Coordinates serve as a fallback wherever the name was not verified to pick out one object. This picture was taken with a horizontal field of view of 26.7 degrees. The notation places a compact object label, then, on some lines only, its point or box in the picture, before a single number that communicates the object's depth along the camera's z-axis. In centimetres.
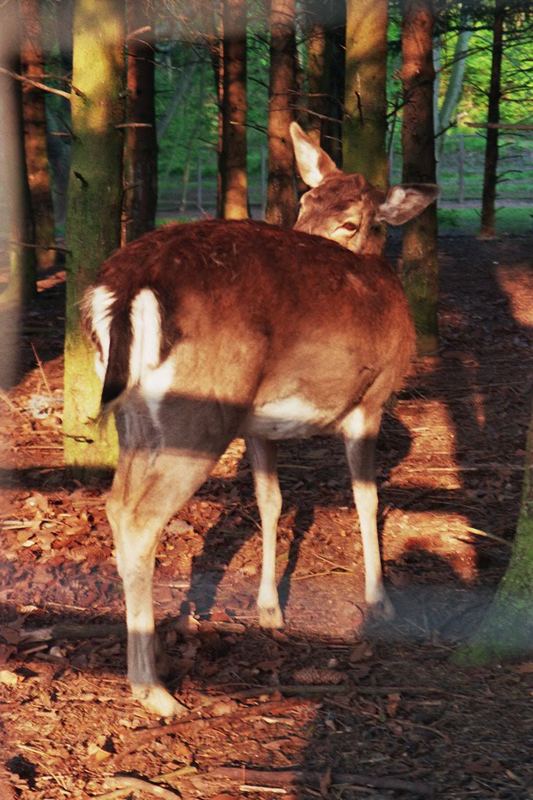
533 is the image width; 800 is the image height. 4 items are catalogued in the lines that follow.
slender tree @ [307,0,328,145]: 1499
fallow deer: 438
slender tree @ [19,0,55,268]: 1265
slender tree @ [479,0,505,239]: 1730
